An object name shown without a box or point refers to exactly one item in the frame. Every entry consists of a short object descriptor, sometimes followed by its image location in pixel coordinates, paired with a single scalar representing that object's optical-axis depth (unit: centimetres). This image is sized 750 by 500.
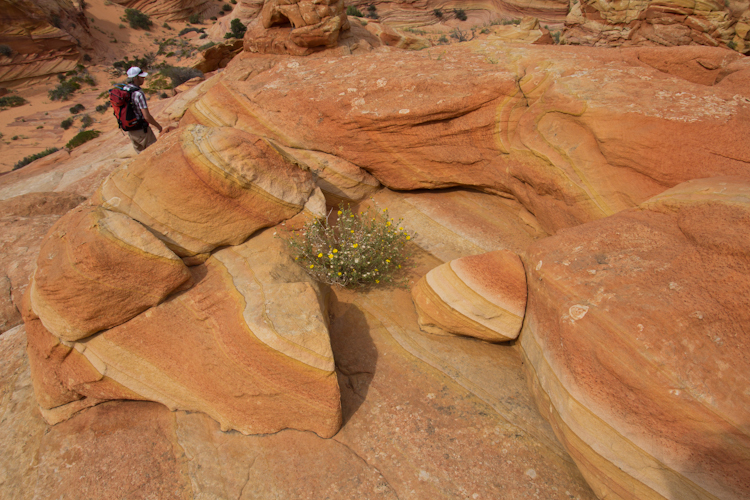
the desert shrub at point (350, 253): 401
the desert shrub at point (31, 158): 1204
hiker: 591
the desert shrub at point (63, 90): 1872
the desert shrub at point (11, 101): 1788
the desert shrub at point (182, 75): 1580
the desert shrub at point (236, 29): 2292
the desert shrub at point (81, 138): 1196
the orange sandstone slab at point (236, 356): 287
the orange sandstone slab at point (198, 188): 367
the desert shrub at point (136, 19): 2867
